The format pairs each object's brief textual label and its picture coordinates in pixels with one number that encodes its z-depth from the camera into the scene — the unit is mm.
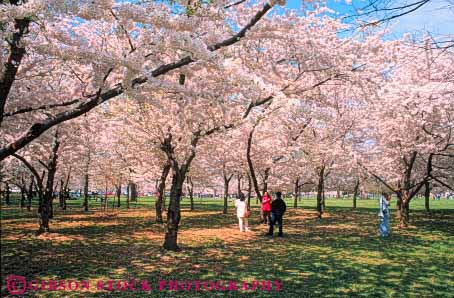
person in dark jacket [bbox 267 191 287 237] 16922
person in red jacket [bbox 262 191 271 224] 19912
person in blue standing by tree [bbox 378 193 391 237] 16578
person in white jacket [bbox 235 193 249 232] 18598
